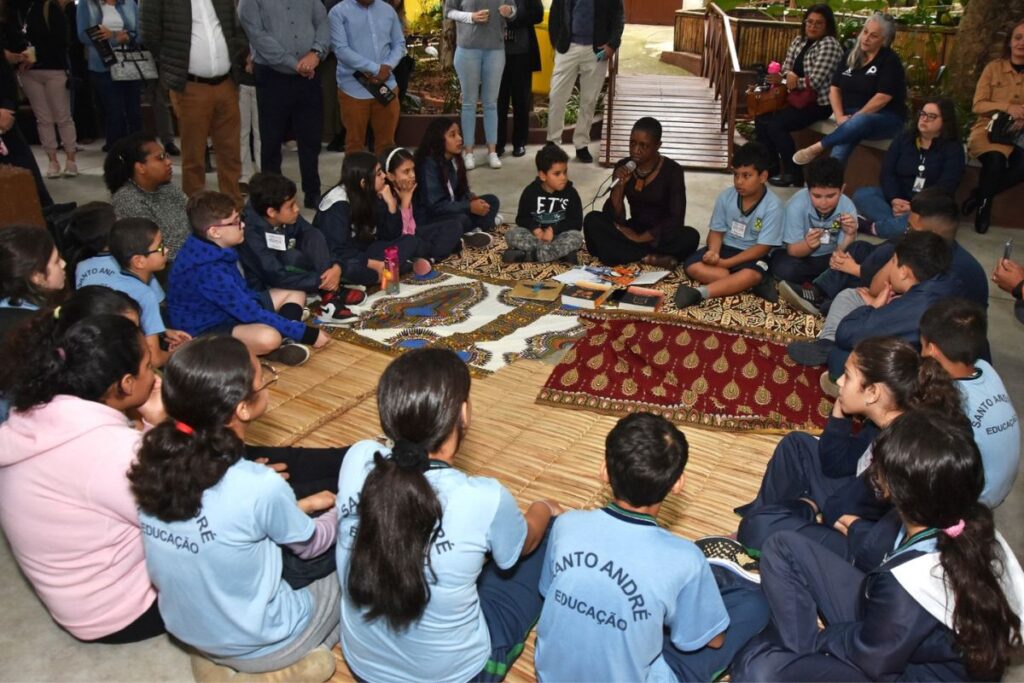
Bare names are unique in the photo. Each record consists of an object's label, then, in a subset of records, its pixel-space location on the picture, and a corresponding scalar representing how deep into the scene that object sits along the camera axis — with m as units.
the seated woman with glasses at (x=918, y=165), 5.25
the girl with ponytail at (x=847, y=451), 2.39
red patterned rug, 3.53
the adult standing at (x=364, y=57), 5.91
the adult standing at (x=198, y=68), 5.30
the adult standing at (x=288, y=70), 5.53
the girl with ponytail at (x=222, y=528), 1.91
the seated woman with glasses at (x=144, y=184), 4.20
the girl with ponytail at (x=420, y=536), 1.80
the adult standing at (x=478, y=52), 6.68
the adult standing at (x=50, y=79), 6.21
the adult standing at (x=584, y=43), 7.01
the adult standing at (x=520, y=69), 7.10
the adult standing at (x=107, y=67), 6.23
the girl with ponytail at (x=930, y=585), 1.78
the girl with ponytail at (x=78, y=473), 2.07
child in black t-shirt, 5.00
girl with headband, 4.77
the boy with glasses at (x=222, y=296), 3.63
